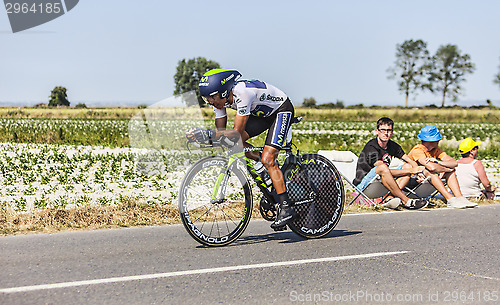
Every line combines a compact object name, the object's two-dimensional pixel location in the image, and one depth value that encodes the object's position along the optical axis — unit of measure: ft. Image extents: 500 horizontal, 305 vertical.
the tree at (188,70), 453.99
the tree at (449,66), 447.01
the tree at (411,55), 441.68
